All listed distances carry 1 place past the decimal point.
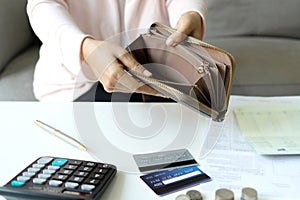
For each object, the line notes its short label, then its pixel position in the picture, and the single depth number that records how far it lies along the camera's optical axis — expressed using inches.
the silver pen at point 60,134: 26.6
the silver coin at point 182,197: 21.2
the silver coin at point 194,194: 21.5
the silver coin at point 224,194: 21.0
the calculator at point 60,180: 20.6
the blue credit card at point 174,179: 22.6
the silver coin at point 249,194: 21.3
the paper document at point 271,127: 25.9
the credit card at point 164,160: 24.6
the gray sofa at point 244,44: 51.0
